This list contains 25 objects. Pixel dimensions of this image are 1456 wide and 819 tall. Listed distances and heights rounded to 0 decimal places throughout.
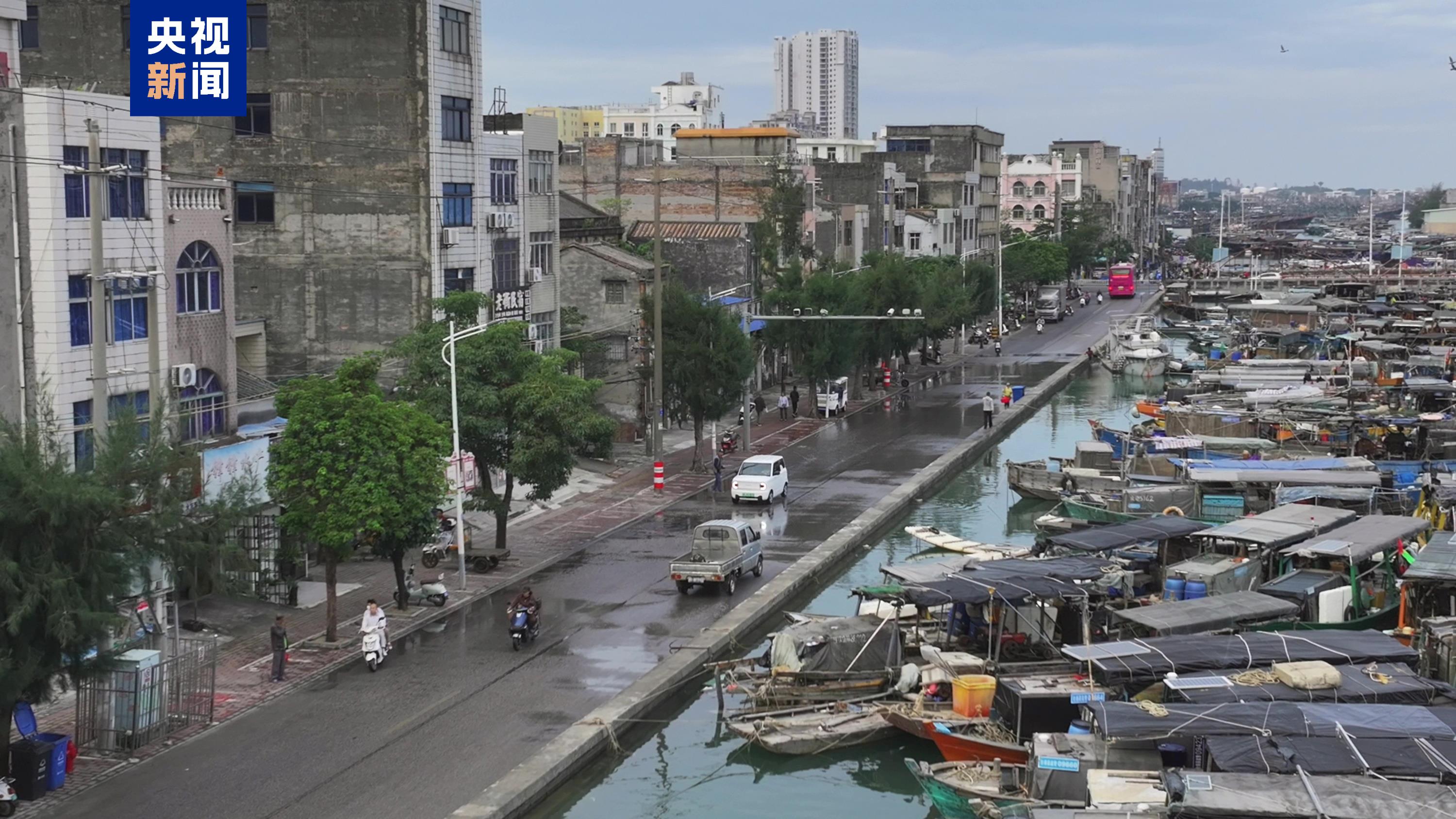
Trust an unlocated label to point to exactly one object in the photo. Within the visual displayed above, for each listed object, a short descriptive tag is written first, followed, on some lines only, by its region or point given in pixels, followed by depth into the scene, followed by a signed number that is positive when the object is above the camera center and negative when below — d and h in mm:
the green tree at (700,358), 57344 -3171
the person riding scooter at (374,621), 32125 -6762
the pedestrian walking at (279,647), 30875 -6990
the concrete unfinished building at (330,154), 52219 +3529
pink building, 188625 +8859
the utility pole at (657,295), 55228 -986
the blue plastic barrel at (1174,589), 35562 -6876
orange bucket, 29188 -7507
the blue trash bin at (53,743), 25094 -7160
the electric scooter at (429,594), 36719 -7194
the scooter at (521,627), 33750 -7257
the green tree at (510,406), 40750 -3413
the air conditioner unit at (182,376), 35812 -2329
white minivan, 51031 -6569
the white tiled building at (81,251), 32250 +316
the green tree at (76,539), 23344 -4009
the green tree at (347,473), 33188 -4148
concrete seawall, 25750 -7800
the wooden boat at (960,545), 42688 -7518
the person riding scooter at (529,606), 34031 -6917
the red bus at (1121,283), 160125 -1746
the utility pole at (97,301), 26562 -545
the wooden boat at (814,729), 29359 -8188
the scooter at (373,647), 31938 -7239
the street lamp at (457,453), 38125 -4237
